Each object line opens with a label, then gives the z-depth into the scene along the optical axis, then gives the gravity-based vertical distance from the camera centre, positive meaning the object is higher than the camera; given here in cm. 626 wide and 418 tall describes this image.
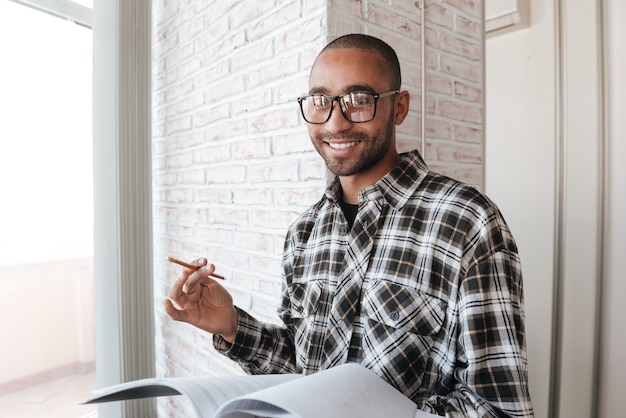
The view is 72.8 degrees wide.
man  65 -14
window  149 -4
